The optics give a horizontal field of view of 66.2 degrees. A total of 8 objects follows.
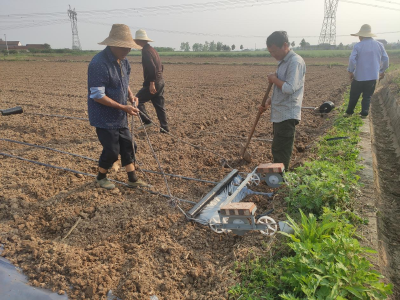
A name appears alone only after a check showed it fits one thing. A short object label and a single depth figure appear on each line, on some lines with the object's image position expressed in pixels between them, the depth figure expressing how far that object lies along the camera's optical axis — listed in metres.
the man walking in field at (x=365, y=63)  6.47
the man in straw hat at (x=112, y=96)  3.53
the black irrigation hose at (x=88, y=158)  4.33
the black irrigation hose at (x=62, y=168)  4.05
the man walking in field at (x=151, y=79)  6.00
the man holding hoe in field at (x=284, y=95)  3.58
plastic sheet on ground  2.52
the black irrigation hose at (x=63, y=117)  7.79
